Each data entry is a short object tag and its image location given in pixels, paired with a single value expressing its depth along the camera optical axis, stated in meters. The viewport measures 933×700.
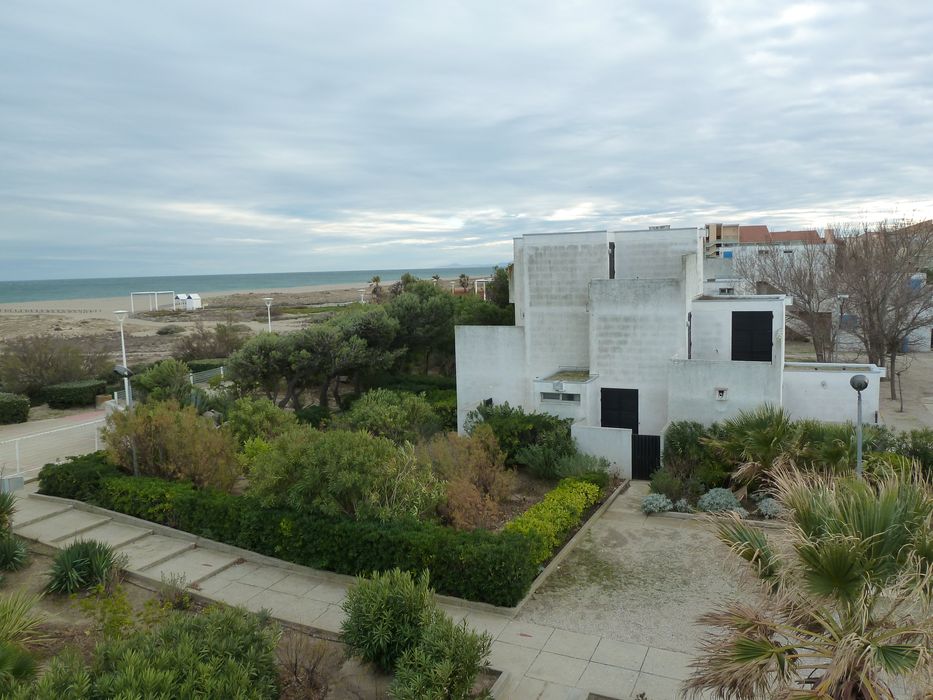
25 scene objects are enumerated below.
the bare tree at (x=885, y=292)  27.58
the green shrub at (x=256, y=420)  16.55
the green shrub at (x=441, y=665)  6.40
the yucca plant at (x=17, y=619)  6.36
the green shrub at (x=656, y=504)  13.43
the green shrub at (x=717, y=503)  13.32
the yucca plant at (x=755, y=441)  13.52
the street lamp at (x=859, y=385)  9.43
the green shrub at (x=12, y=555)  10.47
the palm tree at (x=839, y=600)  4.68
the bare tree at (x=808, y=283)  30.74
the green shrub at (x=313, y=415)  21.53
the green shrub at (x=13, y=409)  23.34
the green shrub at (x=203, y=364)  31.95
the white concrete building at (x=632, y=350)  16.55
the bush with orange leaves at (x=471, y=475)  12.10
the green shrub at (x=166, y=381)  21.19
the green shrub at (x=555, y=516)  10.92
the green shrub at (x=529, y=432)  16.09
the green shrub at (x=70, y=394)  26.38
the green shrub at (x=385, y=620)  7.37
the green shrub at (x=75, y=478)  13.62
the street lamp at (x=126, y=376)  15.64
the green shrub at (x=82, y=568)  9.83
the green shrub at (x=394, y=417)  17.38
